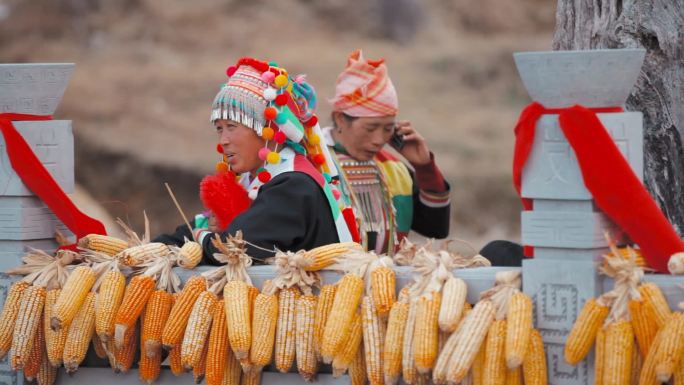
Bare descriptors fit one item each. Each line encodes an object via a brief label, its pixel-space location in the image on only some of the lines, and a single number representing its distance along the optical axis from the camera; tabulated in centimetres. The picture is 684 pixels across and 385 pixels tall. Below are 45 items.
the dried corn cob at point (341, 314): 851
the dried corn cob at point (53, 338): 971
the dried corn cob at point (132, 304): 934
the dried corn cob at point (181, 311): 918
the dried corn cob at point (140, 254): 963
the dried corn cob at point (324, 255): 903
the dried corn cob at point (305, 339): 894
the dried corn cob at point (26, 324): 967
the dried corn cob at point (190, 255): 953
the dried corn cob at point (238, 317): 886
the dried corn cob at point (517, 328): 780
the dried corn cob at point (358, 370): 880
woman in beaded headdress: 1005
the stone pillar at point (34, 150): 1019
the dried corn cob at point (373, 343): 856
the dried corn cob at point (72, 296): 942
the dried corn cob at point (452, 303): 810
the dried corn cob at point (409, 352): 829
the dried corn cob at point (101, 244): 1001
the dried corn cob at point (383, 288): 854
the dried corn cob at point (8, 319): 980
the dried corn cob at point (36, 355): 988
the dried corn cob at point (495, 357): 798
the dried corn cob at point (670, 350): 736
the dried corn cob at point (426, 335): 810
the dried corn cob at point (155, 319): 934
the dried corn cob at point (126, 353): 970
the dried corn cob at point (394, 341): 838
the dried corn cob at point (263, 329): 890
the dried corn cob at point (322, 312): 885
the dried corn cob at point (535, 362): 805
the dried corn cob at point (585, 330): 775
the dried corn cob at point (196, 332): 911
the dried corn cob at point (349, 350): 862
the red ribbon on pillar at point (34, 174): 1010
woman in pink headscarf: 1262
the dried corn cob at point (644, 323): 763
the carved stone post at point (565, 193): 789
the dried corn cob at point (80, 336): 960
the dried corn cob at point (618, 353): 762
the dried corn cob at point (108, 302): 941
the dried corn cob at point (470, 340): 791
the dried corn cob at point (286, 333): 898
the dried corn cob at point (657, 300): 760
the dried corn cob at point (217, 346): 909
